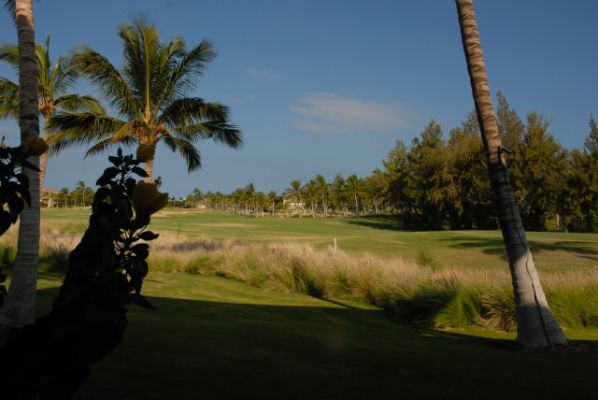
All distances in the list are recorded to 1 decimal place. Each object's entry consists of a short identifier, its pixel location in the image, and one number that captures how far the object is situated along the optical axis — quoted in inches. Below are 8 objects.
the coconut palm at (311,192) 4104.3
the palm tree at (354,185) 3841.0
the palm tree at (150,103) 709.9
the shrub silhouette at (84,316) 67.6
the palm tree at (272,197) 4968.0
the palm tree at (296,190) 4328.2
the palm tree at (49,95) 885.8
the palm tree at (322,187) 4045.3
